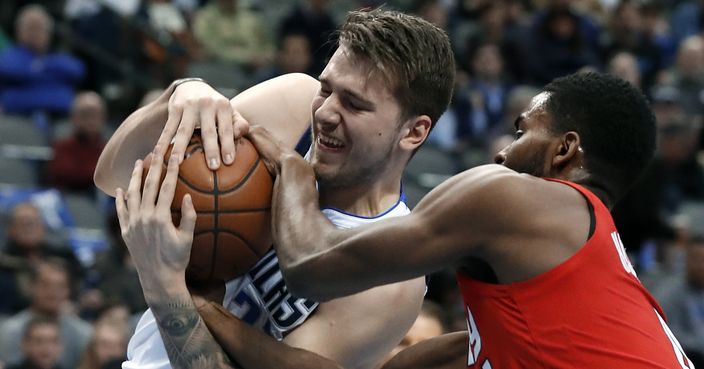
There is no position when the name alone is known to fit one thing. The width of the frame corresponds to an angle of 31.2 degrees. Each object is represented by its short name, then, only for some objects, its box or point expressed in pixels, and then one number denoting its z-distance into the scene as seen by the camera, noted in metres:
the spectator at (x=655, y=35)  13.48
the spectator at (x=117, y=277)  8.26
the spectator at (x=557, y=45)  12.07
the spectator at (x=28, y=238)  8.40
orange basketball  3.54
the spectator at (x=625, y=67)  11.27
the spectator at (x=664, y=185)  9.44
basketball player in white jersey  3.60
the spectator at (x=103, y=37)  11.17
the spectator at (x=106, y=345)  7.44
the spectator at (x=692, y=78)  12.05
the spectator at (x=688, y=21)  14.25
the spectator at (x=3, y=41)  10.76
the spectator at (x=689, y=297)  8.20
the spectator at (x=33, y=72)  10.31
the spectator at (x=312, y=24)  11.95
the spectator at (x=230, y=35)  11.88
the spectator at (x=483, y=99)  11.58
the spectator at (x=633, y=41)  13.21
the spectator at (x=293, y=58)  11.15
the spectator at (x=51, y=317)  7.79
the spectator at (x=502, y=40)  12.41
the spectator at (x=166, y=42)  11.17
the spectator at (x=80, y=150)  9.59
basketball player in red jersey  3.32
